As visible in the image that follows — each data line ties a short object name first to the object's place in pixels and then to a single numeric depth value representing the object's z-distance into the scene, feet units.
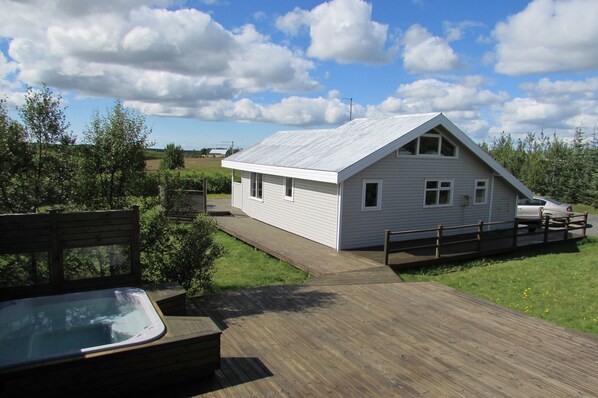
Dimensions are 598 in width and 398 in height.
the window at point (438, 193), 42.91
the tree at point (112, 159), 23.09
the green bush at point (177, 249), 23.12
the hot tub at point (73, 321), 16.07
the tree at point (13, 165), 20.54
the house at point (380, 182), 37.60
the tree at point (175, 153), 150.30
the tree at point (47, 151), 21.62
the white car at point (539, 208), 59.57
